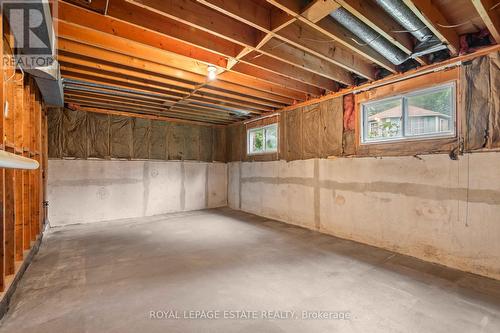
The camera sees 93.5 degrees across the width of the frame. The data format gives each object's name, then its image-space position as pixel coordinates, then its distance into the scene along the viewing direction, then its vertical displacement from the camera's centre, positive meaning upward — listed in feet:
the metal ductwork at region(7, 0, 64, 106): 5.46 +3.60
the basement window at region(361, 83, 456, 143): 9.42 +2.18
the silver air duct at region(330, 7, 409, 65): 7.32 +4.49
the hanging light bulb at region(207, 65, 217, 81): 10.34 +4.22
